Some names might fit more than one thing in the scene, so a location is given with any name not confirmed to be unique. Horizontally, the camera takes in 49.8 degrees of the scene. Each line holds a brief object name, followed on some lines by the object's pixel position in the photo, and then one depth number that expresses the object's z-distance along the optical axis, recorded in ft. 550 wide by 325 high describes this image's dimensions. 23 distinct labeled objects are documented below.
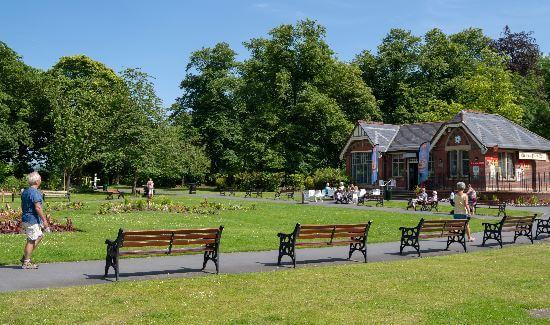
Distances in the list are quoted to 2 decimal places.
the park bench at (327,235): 47.34
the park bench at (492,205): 106.83
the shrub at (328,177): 183.32
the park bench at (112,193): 135.33
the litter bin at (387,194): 147.39
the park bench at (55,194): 125.59
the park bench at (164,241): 39.52
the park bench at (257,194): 158.37
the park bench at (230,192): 167.37
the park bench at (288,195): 152.25
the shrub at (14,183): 166.32
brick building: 147.02
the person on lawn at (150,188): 135.85
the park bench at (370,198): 128.79
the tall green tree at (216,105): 231.30
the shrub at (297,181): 189.88
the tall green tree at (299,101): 204.23
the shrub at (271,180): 194.90
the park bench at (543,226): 73.44
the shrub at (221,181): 207.41
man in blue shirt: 42.14
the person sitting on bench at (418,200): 116.47
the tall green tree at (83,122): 168.04
